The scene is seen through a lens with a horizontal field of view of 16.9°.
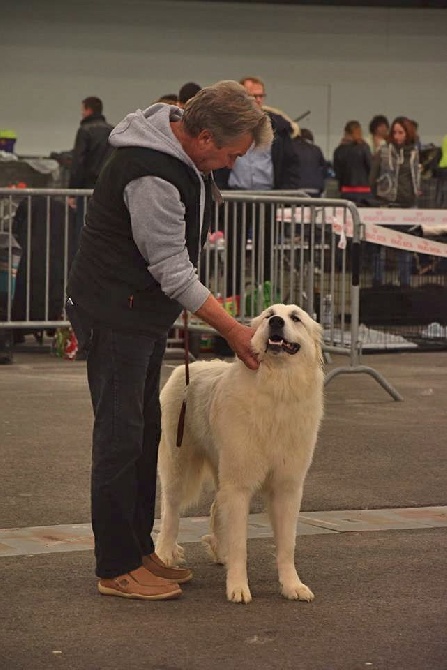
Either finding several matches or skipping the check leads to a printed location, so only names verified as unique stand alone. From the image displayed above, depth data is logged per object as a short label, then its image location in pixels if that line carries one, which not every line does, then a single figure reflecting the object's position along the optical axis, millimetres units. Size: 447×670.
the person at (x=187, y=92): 12820
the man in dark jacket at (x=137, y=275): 5051
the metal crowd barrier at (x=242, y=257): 11984
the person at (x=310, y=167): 19641
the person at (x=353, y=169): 21188
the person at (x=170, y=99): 12953
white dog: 5301
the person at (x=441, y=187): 20375
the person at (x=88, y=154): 15164
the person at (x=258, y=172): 12664
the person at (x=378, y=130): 22812
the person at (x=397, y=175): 18703
